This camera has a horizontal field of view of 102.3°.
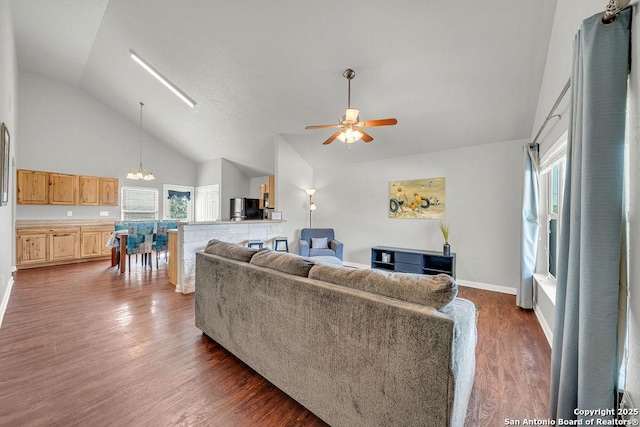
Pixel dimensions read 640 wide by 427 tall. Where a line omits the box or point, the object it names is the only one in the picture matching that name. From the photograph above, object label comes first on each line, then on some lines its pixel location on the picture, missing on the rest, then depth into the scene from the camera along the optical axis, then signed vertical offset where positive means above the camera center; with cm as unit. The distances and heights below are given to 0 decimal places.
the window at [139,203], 703 +11
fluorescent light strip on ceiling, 466 +245
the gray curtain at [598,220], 105 -3
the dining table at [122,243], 519 -74
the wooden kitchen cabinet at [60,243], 529 -82
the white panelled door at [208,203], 776 +16
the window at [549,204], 284 +11
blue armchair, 522 -72
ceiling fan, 286 +98
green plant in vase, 445 -53
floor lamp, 616 +24
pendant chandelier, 575 +73
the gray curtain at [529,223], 334 -14
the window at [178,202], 788 +17
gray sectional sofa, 112 -69
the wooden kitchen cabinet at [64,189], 553 +40
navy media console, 450 -92
